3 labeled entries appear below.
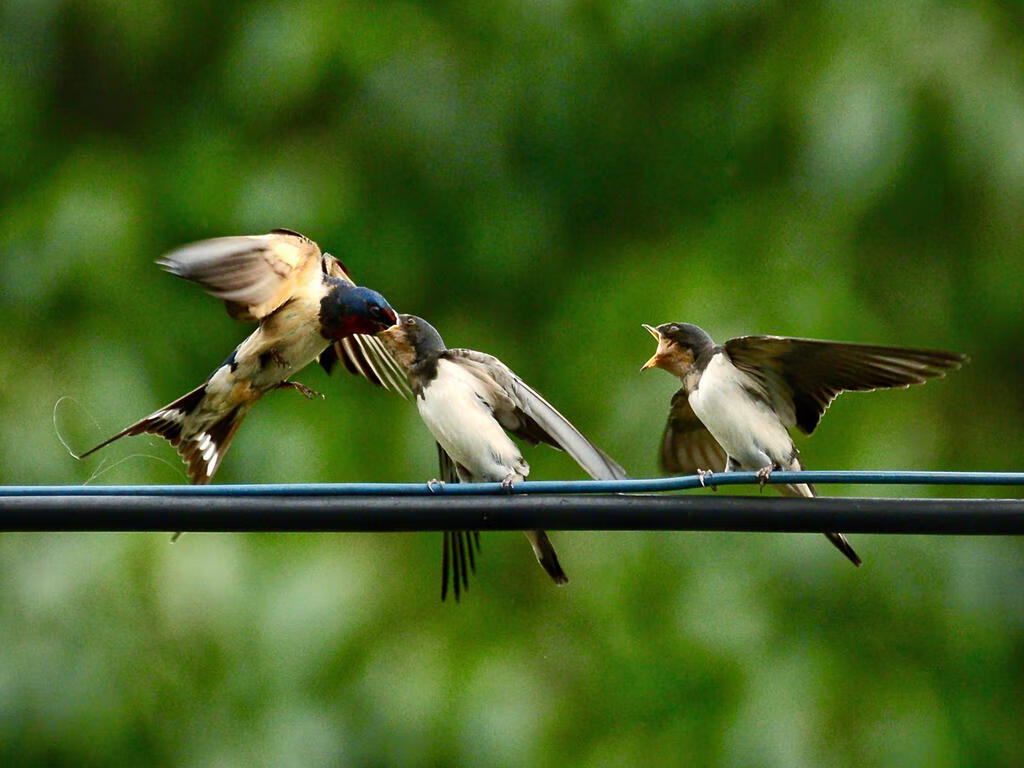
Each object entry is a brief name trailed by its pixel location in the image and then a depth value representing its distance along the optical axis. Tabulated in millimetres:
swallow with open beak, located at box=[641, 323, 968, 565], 8117
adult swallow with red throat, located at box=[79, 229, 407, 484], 7969
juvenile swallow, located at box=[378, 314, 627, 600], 8289
